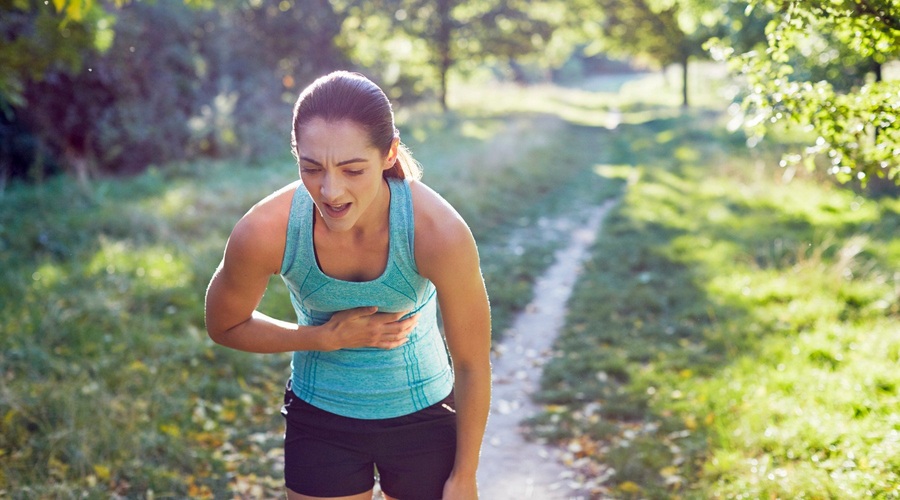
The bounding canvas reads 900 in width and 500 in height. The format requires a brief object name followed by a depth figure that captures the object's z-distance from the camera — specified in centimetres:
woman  230
